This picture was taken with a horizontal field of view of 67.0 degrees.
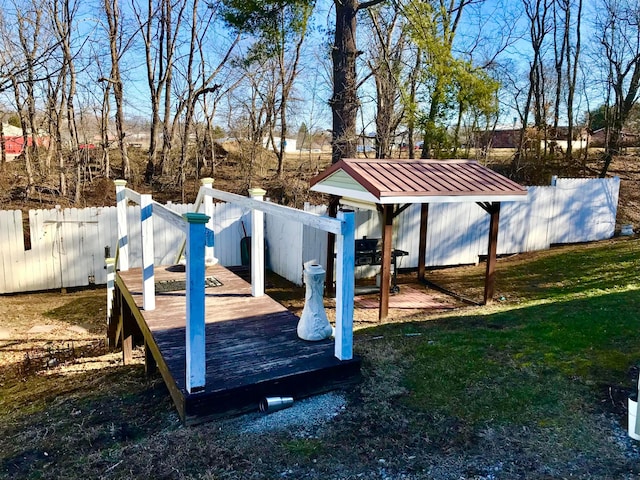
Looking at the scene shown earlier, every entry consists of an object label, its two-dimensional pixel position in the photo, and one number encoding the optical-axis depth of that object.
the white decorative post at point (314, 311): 3.87
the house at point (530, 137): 15.88
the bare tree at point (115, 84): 13.43
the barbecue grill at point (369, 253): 7.57
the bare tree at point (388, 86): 12.60
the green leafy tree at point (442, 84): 10.62
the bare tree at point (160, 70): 14.30
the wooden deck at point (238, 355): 3.07
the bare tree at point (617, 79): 14.98
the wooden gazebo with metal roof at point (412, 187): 5.88
